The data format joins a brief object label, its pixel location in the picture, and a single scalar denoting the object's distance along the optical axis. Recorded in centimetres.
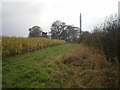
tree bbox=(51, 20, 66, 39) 6168
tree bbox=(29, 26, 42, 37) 5051
